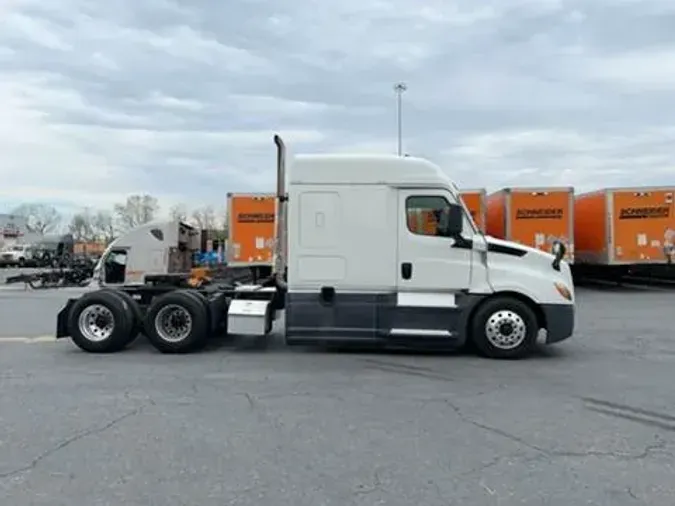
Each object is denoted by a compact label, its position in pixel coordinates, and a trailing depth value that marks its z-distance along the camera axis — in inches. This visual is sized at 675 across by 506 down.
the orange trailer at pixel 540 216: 946.7
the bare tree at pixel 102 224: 4215.1
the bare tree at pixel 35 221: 4707.2
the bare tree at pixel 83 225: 4276.6
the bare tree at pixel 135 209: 3903.8
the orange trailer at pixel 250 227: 958.4
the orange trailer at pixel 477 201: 928.3
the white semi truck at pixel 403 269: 418.0
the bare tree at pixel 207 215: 3090.6
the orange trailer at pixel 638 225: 938.7
